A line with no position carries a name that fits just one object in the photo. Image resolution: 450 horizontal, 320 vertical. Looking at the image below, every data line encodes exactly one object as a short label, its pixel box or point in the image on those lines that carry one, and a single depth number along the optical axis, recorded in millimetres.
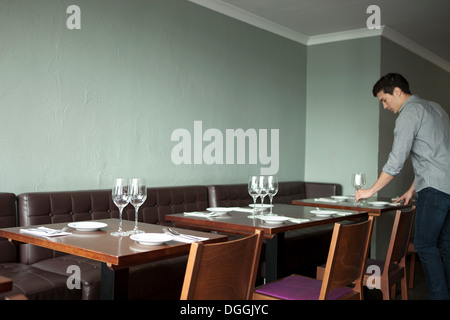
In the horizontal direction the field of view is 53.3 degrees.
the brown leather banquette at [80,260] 2357
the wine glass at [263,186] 2764
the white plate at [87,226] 2089
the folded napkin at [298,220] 2590
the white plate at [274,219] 2538
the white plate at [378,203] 3685
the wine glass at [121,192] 1997
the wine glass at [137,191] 2012
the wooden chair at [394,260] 2730
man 2799
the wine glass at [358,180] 3584
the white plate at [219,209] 2980
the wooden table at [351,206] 3461
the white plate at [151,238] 1810
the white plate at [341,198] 4082
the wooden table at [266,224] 2434
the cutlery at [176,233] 1992
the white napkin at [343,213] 3039
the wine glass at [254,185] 2760
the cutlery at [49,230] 2041
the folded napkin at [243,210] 3080
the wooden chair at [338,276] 1936
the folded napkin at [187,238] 1917
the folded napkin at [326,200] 3924
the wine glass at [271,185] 2791
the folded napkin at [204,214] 2761
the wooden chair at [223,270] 1394
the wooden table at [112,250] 1651
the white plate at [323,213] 2909
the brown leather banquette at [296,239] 3959
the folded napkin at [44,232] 1959
